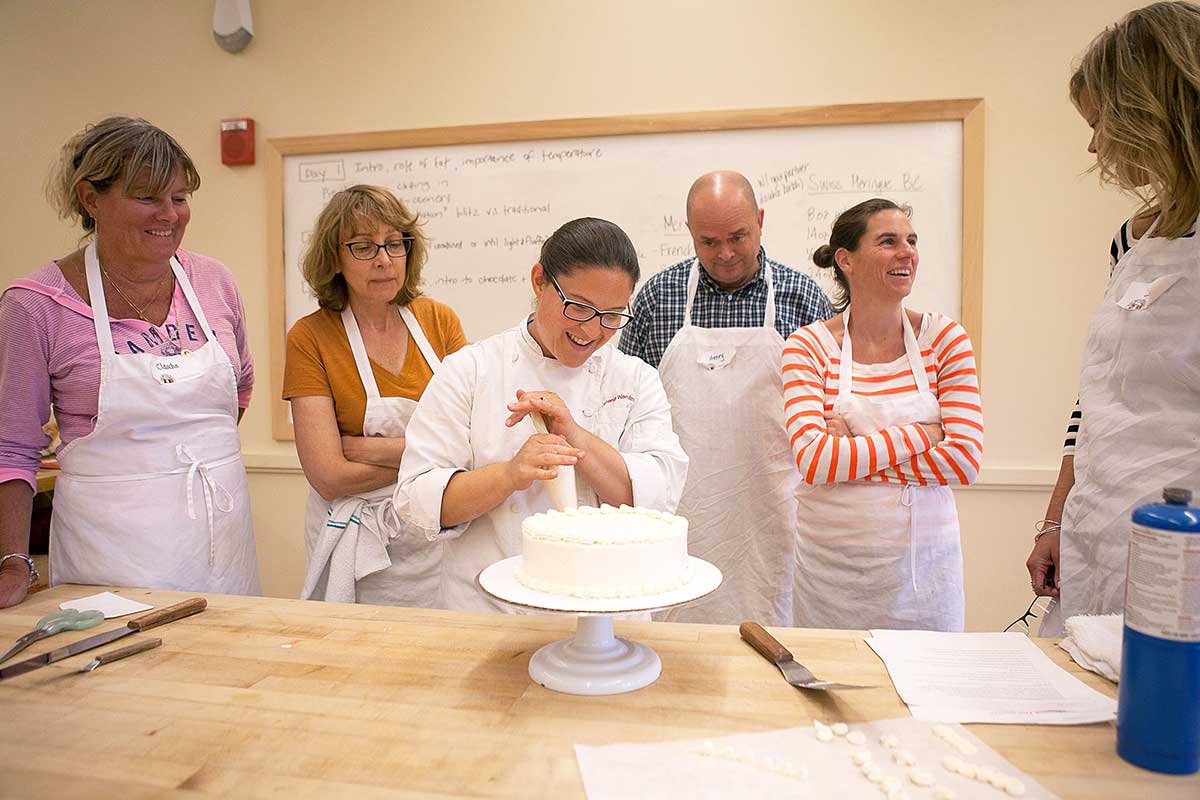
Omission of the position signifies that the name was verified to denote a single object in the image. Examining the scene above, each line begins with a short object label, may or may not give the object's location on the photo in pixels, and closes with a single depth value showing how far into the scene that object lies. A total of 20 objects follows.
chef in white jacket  1.53
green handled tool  1.41
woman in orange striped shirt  2.05
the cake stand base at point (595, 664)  1.20
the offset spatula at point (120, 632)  1.26
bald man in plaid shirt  2.52
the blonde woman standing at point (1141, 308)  1.42
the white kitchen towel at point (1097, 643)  1.22
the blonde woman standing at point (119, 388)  1.76
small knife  1.29
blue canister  0.92
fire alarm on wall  3.61
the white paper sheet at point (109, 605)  1.57
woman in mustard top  2.10
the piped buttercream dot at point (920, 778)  0.95
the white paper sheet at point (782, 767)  0.94
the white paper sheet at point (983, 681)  1.11
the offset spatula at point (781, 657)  1.18
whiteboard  3.11
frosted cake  1.16
